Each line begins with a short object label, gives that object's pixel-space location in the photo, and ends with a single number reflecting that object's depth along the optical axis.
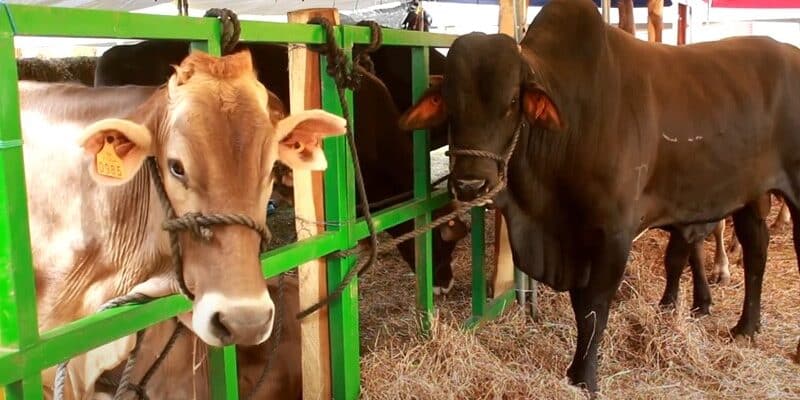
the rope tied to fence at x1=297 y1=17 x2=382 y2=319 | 2.51
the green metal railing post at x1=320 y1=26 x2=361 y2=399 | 2.64
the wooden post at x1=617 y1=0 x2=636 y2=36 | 6.23
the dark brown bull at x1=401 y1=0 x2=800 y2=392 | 3.09
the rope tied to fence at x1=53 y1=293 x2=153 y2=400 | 1.78
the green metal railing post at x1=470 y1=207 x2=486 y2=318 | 3.98
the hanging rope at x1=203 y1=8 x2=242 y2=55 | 2.04
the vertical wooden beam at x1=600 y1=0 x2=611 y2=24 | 5.11
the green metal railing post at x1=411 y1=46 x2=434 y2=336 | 3.44
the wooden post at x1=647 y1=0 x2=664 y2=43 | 6.80
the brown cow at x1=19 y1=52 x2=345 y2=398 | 1.62
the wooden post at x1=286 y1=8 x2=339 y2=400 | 2.56
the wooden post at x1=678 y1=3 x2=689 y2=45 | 7.77
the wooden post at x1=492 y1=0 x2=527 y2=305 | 4.39
